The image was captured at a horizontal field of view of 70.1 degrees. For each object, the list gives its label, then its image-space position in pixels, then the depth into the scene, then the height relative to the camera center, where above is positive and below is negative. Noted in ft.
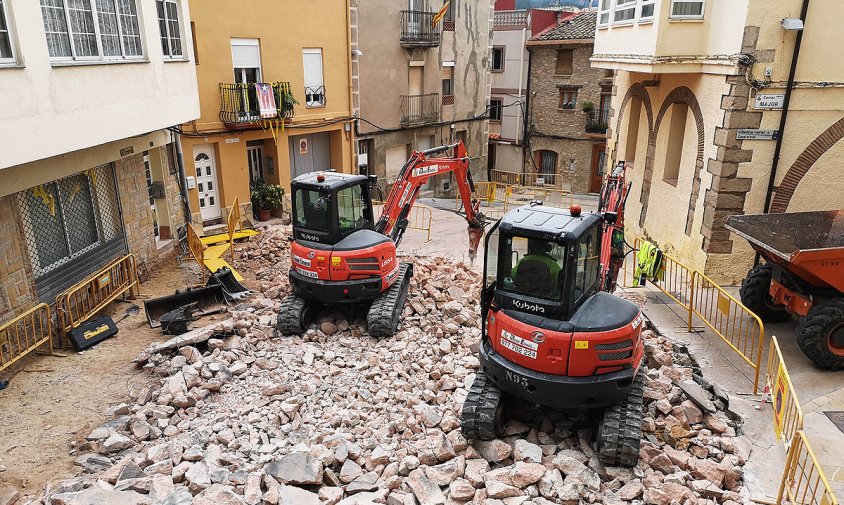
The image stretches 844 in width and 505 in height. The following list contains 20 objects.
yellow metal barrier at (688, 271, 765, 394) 27.20 -12.47
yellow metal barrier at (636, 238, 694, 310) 33.74 -12.85
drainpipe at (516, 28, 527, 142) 97.51 +0.22
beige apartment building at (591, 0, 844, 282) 33.22 -2.41
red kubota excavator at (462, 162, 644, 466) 20.12 -8.71
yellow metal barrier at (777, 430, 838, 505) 16.03 -11.94
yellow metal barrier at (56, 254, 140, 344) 31.86 -12.73
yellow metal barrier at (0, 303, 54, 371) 27.99 -12.77
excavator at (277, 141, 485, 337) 31.27 -9.62
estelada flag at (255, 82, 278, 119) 54.80 -3.15
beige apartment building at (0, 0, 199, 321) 26.13 -3.02
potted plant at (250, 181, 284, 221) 57.93 -12.39
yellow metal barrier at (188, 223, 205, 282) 40.88 -12.03
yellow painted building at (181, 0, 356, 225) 52.70 -2.81
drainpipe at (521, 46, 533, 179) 98.73 -10.55
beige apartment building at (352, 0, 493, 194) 69.67 -1.96
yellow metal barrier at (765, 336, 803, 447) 19.47 -11.11
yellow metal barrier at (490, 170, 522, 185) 99.13 -18.16
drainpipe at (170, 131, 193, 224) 49.44 -9.21
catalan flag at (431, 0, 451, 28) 71.97 +5.56
